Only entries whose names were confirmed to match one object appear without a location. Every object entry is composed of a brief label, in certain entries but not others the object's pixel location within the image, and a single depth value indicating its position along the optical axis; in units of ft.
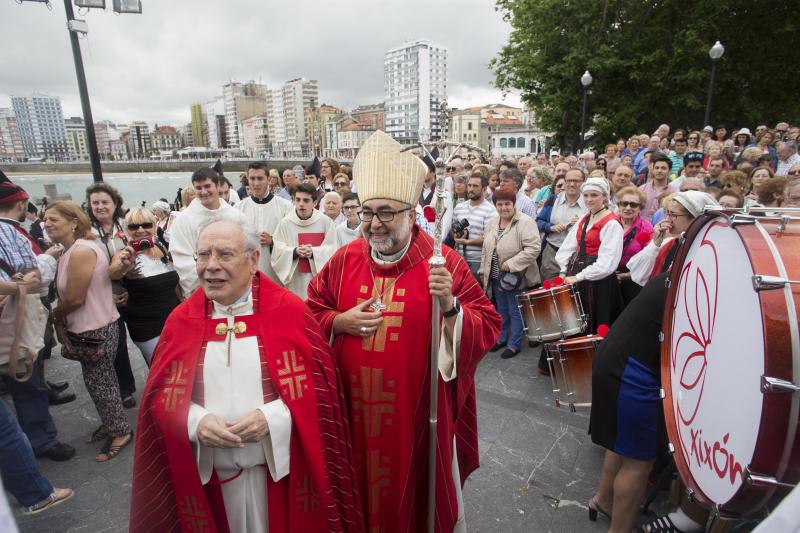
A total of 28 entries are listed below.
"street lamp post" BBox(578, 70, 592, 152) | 49.16
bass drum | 4.22
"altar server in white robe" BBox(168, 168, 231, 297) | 13.08
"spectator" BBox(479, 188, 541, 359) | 16.12
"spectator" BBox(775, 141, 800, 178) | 24.61
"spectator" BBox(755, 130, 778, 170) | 27.53
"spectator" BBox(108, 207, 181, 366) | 11.92
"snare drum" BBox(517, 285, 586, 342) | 13.06
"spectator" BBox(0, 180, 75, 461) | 9.94
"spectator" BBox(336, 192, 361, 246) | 16.63
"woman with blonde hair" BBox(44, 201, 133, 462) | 10.67
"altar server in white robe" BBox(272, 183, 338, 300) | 15.29
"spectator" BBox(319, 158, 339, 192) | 27.96
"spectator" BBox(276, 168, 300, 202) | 26.23
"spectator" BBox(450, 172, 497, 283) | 18.40
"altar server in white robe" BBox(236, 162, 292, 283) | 17.39
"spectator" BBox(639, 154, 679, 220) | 19.13
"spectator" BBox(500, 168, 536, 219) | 18.51
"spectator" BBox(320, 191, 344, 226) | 17.84
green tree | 53.93
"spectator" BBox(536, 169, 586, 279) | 17.08
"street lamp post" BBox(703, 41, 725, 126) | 37.88
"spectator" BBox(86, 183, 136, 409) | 12.13
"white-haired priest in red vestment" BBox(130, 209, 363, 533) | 6.32
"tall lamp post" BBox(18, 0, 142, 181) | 18.90
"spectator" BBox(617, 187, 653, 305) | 13.99
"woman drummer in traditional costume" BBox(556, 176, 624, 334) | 13.20
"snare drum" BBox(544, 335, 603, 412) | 10.84
